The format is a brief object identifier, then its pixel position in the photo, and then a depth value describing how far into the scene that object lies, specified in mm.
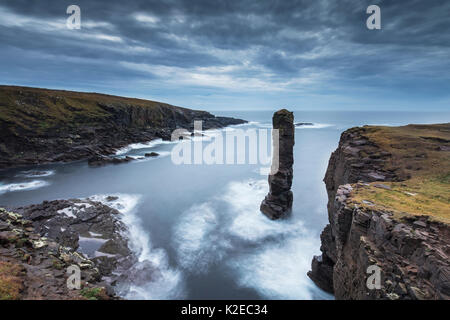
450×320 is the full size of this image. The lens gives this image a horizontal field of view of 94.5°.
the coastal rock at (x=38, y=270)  9430
